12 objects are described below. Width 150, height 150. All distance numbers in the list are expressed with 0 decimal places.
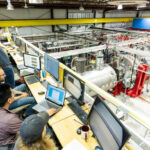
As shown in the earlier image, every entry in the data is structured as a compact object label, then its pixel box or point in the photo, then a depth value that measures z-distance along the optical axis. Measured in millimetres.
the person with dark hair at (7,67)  2777
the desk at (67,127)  1486
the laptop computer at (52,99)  2063
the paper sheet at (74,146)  1397
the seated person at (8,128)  1425
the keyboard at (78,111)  1821
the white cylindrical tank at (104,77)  3555
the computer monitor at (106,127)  1030
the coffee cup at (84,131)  1479
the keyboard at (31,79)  2923
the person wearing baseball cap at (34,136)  1099
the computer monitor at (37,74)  2966
